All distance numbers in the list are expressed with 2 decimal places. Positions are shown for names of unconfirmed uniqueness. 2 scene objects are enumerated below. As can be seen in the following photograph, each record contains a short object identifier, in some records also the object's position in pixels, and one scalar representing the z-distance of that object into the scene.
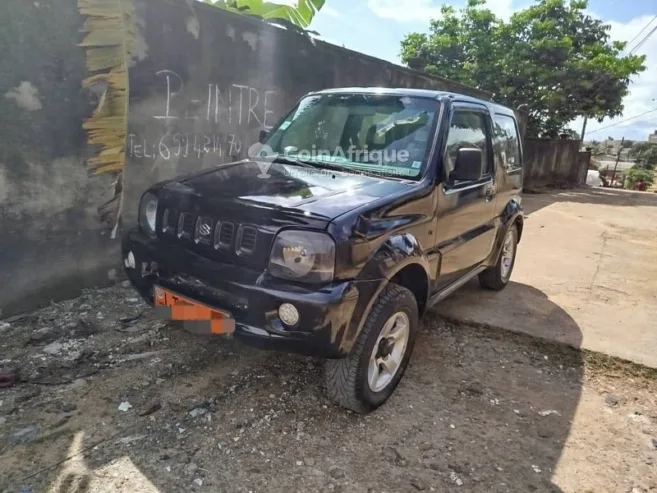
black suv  2.27
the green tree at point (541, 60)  16.02
